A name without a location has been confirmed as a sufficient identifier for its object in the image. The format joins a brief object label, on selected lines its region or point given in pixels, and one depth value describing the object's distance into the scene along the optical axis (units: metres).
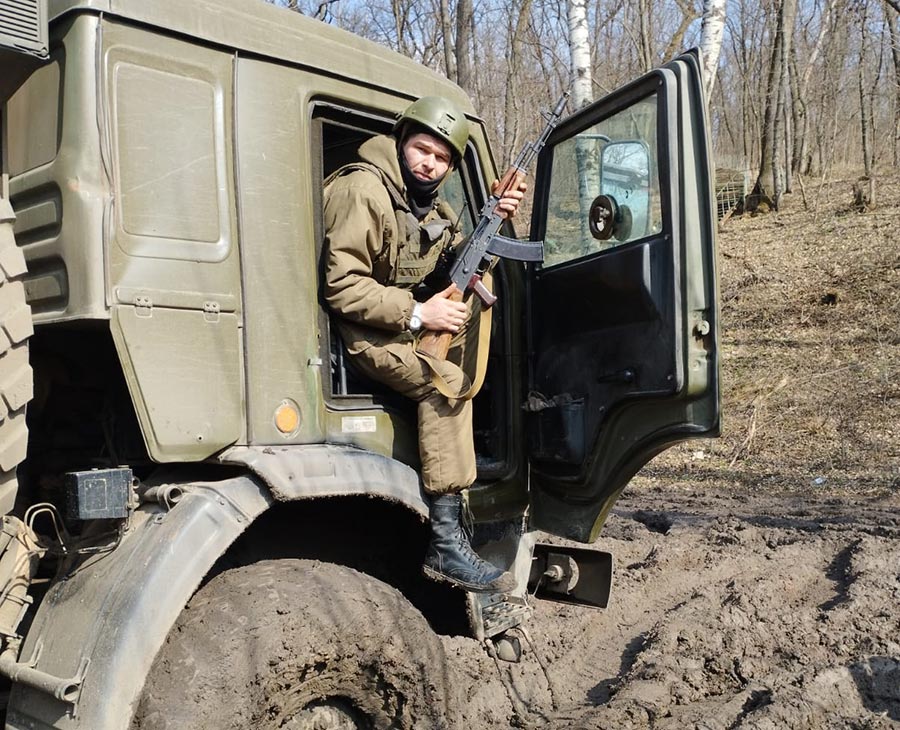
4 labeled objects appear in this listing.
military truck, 2.26
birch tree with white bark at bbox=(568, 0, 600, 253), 8.36
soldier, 2.86
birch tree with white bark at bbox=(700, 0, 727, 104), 8.53
